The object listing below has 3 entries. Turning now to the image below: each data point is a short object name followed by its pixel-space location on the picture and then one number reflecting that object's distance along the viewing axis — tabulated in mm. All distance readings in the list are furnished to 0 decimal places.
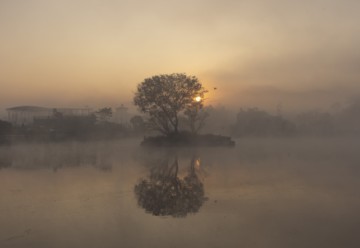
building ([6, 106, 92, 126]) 82438
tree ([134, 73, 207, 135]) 44500
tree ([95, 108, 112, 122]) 72312
